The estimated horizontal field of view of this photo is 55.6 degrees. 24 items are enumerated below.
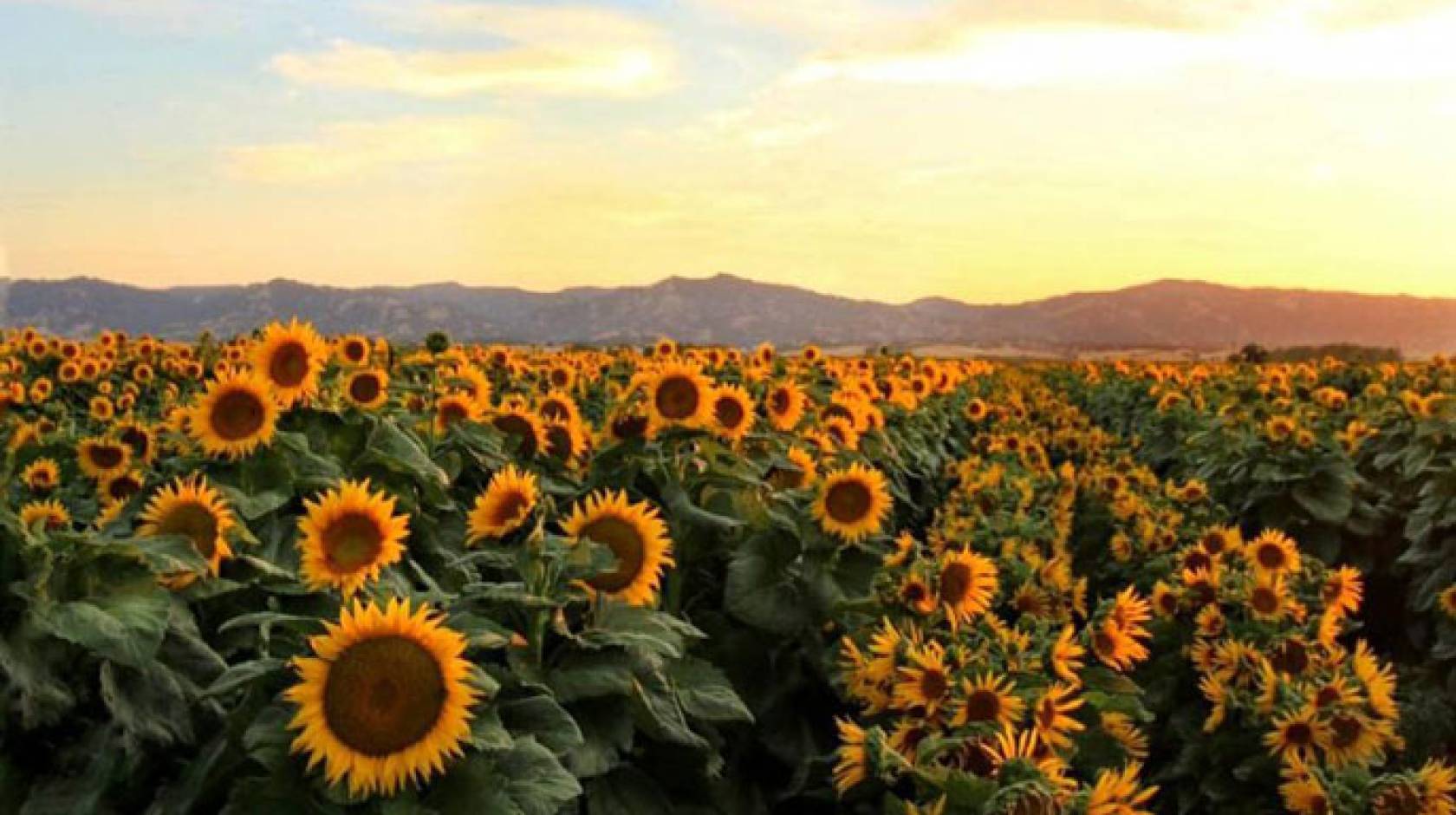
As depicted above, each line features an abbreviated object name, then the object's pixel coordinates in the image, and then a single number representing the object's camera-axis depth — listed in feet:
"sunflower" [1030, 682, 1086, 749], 14.79
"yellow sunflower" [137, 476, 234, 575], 13.57
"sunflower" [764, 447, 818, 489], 22.36
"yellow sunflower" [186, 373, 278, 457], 16.48
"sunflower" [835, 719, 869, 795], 13.78
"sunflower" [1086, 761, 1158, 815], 11.79
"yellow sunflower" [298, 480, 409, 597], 12.67
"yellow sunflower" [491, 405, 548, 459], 21.54
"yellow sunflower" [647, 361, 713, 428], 20.98
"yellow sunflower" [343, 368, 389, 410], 19.62
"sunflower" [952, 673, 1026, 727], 14.82
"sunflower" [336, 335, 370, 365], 27.50
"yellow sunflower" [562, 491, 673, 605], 15.03
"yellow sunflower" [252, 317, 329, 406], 17.83
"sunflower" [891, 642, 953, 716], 15.37
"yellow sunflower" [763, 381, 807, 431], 26.32
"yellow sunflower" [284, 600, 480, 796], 9.68
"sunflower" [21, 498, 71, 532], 16.57
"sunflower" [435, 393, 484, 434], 22.02
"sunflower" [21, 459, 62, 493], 24.30
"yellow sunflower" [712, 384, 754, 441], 21.56
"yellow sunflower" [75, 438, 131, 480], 22.17
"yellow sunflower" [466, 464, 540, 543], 16.19
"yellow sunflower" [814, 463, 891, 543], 19.72
